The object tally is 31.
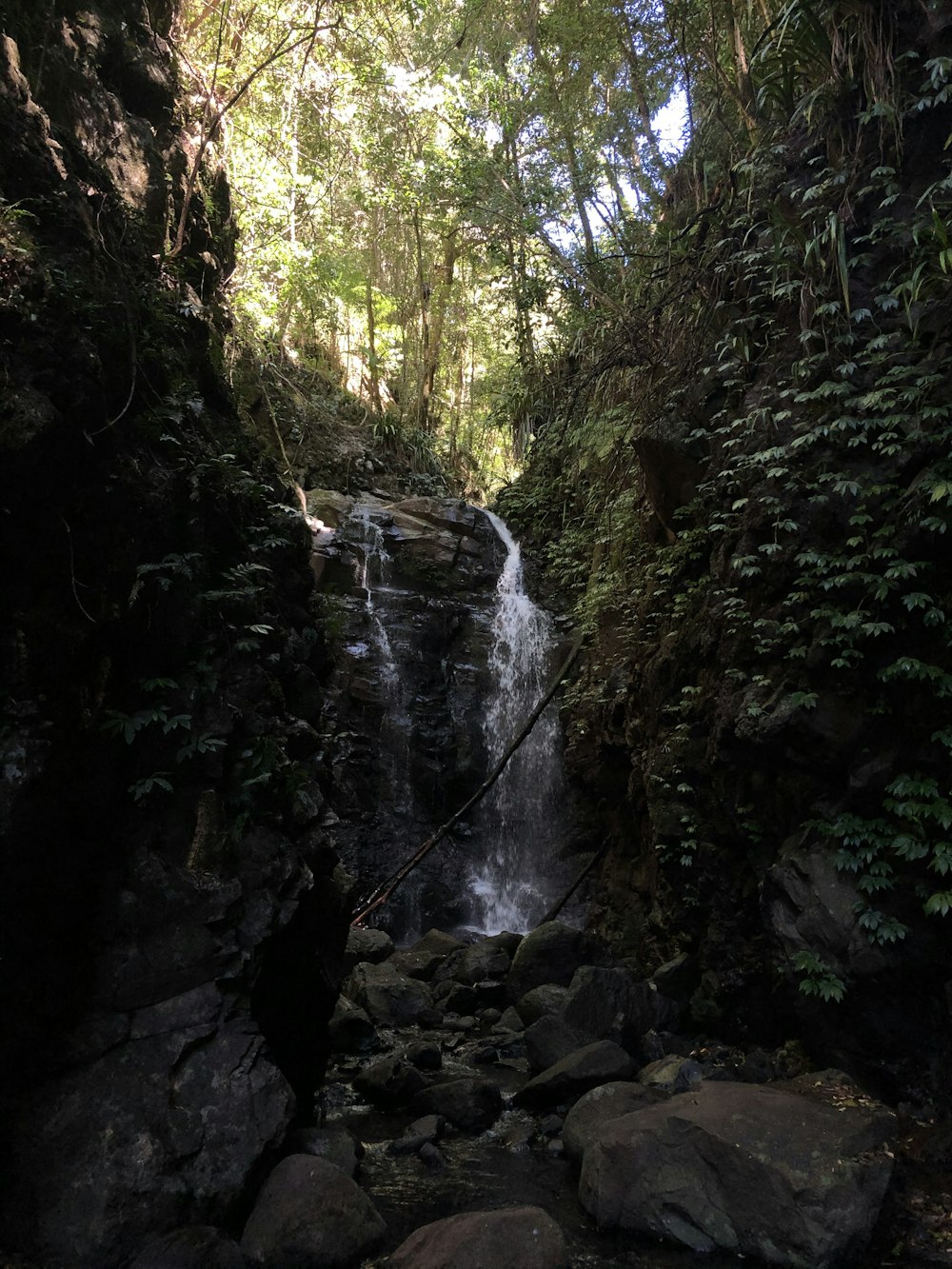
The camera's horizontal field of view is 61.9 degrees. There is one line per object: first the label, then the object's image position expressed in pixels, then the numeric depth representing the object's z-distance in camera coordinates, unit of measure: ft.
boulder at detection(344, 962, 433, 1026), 24.53
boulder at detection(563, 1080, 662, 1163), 16.25
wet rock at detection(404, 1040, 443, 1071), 21.20
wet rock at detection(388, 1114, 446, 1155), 16.74
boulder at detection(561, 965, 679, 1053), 20.67
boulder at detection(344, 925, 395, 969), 28.25
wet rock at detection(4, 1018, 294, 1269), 11.59
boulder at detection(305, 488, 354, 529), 44.86
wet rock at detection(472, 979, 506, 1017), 25.94
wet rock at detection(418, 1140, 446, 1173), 16.24
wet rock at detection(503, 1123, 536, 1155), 17.01
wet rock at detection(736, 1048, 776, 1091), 18.48
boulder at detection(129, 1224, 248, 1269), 11.42
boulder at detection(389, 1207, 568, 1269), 12.03
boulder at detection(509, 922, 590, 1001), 25.21
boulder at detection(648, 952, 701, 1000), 22.52
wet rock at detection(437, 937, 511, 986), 27.12
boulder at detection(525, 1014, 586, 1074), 20.27
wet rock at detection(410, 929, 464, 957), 29.78
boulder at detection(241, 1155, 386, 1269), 12.31
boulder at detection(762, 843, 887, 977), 17.11
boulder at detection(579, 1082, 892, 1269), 12.78
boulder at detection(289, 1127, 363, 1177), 14.78
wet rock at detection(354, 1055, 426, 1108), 18.90
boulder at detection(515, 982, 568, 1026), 23.24
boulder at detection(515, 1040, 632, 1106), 18.62
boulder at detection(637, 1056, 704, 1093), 18.26
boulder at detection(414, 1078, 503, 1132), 17.92
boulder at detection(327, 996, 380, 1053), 22.26
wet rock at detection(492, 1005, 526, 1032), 23.81
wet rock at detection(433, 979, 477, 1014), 25.52
